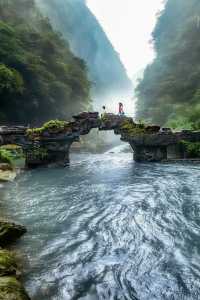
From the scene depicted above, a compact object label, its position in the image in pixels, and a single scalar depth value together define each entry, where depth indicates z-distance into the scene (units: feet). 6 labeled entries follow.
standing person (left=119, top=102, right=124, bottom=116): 106.84
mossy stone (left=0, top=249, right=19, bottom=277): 24.58
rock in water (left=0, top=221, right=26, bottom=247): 33.24
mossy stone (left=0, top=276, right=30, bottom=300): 20.70
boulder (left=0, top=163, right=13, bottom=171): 82.23
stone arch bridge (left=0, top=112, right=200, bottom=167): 91.30
